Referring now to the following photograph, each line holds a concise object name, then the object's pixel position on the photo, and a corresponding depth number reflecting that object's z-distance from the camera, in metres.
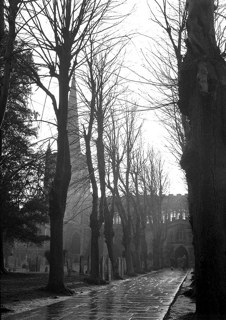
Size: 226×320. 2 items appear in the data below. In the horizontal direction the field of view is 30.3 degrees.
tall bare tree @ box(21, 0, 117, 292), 12.20
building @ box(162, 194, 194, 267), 68.94
